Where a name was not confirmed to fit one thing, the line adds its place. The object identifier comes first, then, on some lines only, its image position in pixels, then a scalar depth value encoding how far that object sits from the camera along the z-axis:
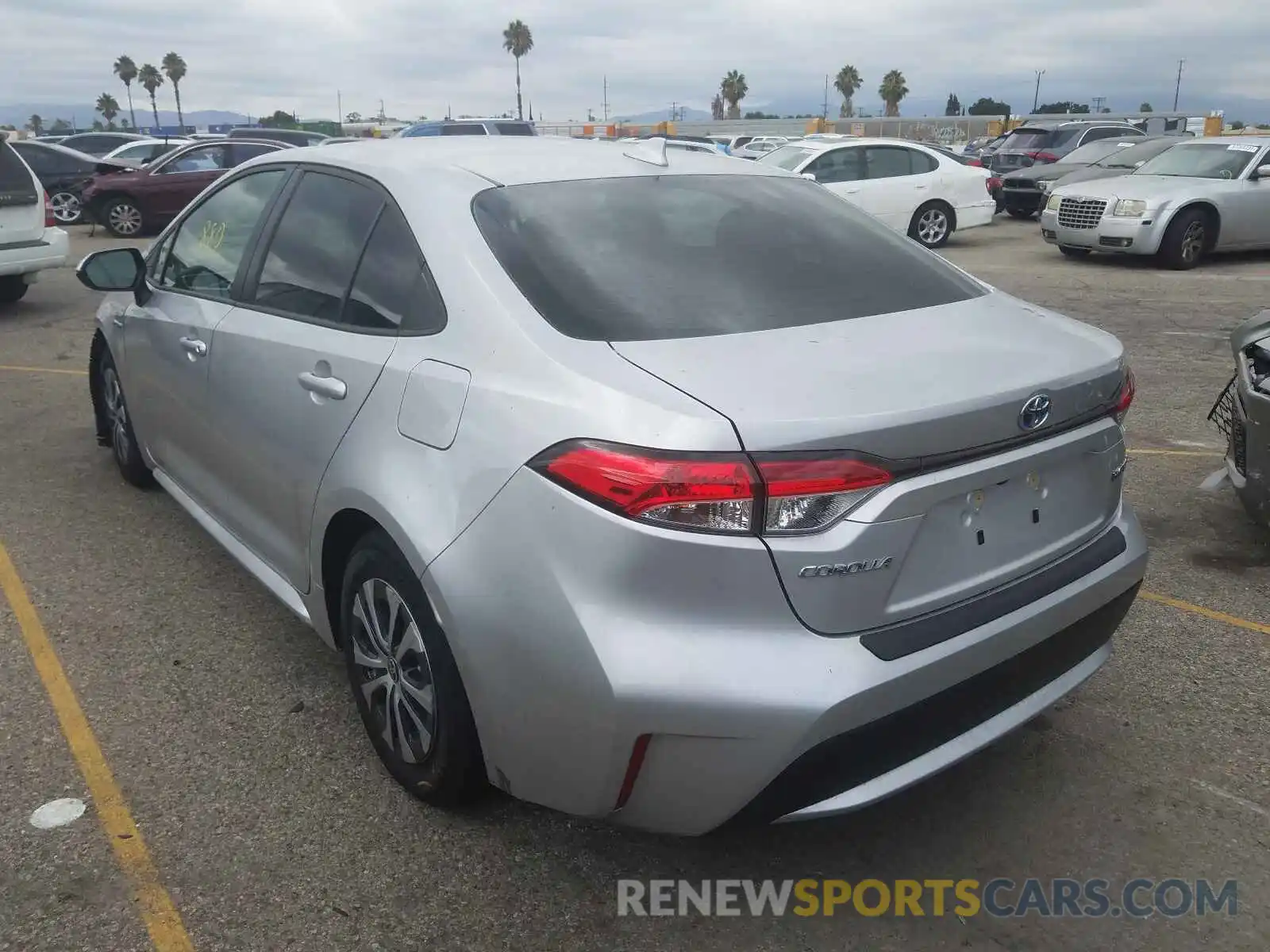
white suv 9.59
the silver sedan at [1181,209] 12.79
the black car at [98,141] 24.19
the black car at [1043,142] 21.41
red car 16.69
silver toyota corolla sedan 2.05
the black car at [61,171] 18.33
